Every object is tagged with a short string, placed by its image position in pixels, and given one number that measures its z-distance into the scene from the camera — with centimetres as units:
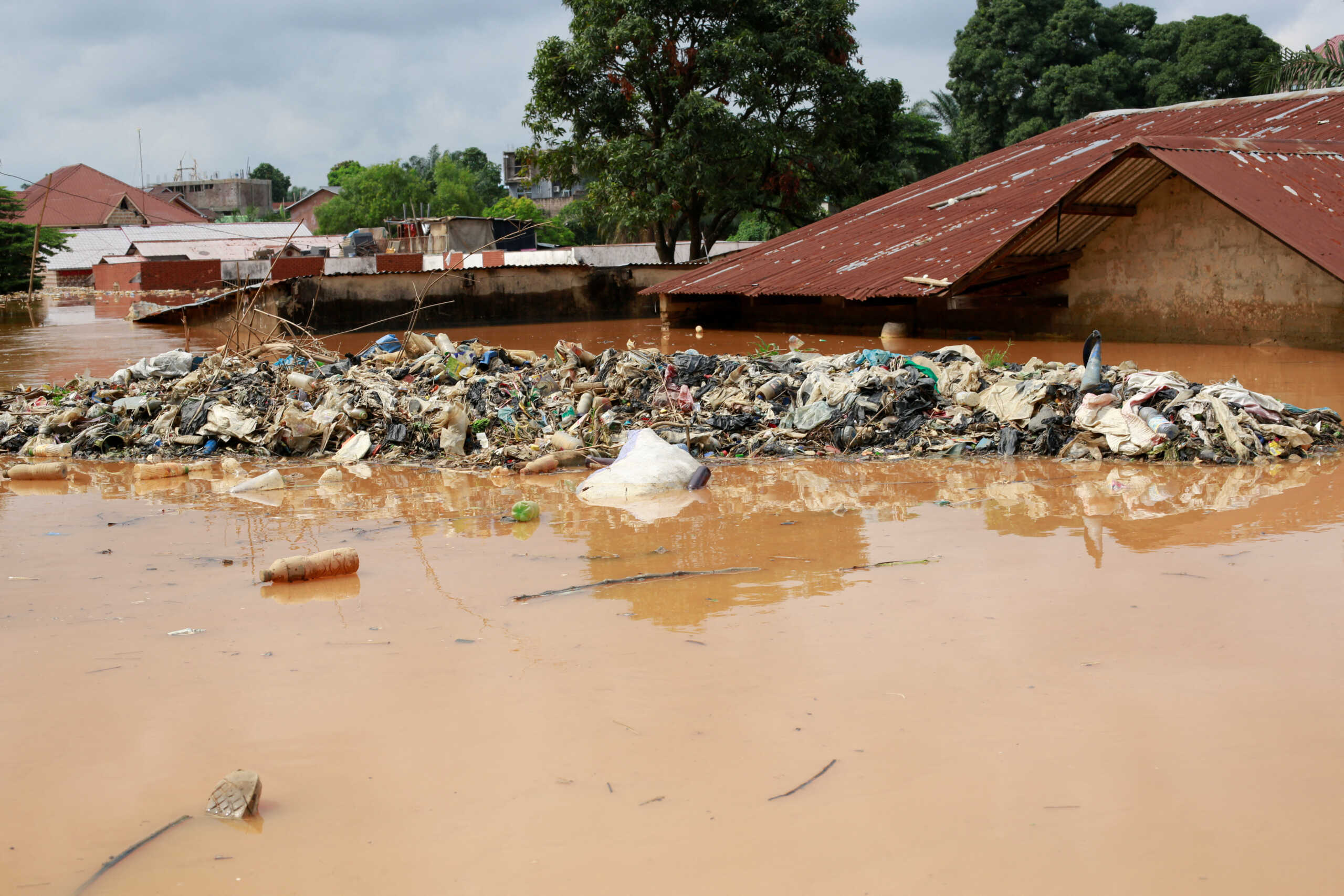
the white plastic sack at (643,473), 618
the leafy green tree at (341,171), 7350
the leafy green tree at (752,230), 4331
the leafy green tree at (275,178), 9162
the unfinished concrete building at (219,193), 8150
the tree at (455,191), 5647
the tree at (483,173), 6394
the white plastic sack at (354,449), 767
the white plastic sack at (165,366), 1002
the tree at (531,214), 4975
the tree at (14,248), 3722
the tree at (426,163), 8588
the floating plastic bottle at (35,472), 721
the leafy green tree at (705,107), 2173
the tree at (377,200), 5519
